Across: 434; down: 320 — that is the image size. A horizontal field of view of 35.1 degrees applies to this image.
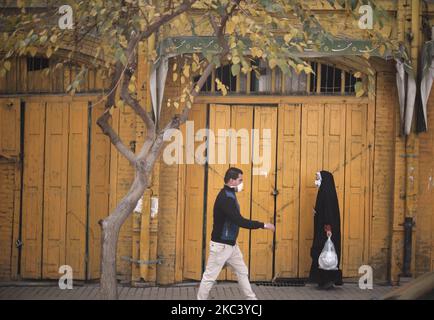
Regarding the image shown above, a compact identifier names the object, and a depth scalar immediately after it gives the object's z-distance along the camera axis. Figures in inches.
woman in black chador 442.3
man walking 365.4
